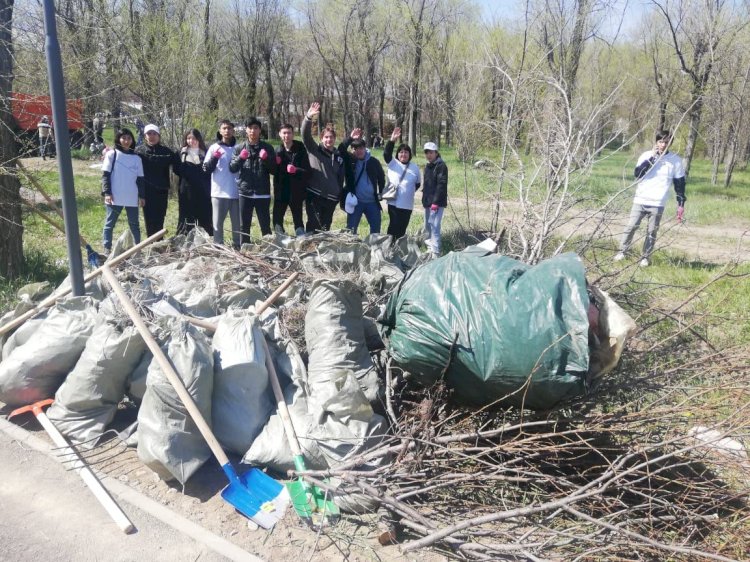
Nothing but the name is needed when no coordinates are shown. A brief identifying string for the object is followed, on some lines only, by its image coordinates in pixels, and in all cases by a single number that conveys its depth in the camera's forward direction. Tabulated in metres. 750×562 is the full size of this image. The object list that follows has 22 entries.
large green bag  2.59
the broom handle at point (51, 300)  3.96
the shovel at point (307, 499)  2.87
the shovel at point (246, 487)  2.91
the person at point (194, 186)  6.79
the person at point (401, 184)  7.23
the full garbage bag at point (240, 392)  3.28
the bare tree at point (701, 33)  15.16
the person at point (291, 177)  6.57
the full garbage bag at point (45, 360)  3.57
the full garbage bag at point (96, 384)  3.41
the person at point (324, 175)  6.68
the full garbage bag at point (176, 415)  3.04
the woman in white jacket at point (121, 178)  6.40
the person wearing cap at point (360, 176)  6.97
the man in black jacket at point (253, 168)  6.34
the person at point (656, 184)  6.97
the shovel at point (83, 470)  2.83
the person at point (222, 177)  6.45
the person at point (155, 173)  6.61
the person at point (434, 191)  7.34
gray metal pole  3.59
